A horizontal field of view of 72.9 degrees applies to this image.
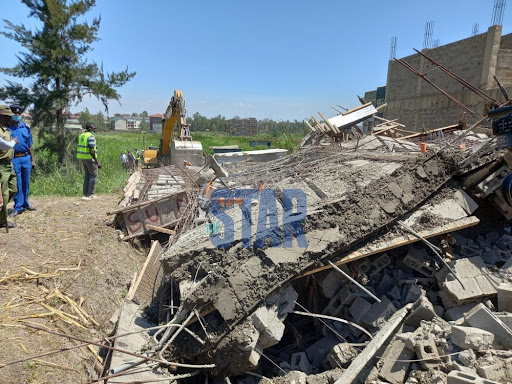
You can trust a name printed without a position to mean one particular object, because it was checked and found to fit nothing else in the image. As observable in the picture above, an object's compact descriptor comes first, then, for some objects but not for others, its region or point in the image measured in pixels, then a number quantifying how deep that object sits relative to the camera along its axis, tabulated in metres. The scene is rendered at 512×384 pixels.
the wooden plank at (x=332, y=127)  8.87
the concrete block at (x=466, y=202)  4.22
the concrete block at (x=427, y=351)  3.05
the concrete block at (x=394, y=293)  3.94
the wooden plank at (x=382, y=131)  9.16
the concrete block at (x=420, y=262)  4.06
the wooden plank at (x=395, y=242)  3.78
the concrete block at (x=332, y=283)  4.01
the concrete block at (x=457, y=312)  3.57
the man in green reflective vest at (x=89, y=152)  7.14
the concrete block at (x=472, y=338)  3.00
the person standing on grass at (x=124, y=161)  14.88
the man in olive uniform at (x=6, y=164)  4.92
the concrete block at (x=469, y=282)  3.60
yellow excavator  11.06
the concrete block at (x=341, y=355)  3.35
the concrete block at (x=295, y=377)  3.29
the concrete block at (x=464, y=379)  2.58
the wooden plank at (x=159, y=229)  6.15
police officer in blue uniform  5.89
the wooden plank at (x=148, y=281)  4.46
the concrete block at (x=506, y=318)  3.19
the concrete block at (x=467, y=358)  2.89
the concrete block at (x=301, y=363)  3.60
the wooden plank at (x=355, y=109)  9.54
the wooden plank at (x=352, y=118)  9.16
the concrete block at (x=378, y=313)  3.66
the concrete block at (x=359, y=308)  3.78
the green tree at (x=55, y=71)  13.35
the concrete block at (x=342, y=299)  3.94
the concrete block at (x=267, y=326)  3.37
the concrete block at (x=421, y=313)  3.48
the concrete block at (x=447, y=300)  3.67
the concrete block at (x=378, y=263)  4.12
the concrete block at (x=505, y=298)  3.41
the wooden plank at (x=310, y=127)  11.49
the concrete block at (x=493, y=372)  2.72
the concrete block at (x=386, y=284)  4.09
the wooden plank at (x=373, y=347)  2.97
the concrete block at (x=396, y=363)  3.10
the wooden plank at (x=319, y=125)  10.01
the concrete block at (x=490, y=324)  3.09
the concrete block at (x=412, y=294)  3.83
